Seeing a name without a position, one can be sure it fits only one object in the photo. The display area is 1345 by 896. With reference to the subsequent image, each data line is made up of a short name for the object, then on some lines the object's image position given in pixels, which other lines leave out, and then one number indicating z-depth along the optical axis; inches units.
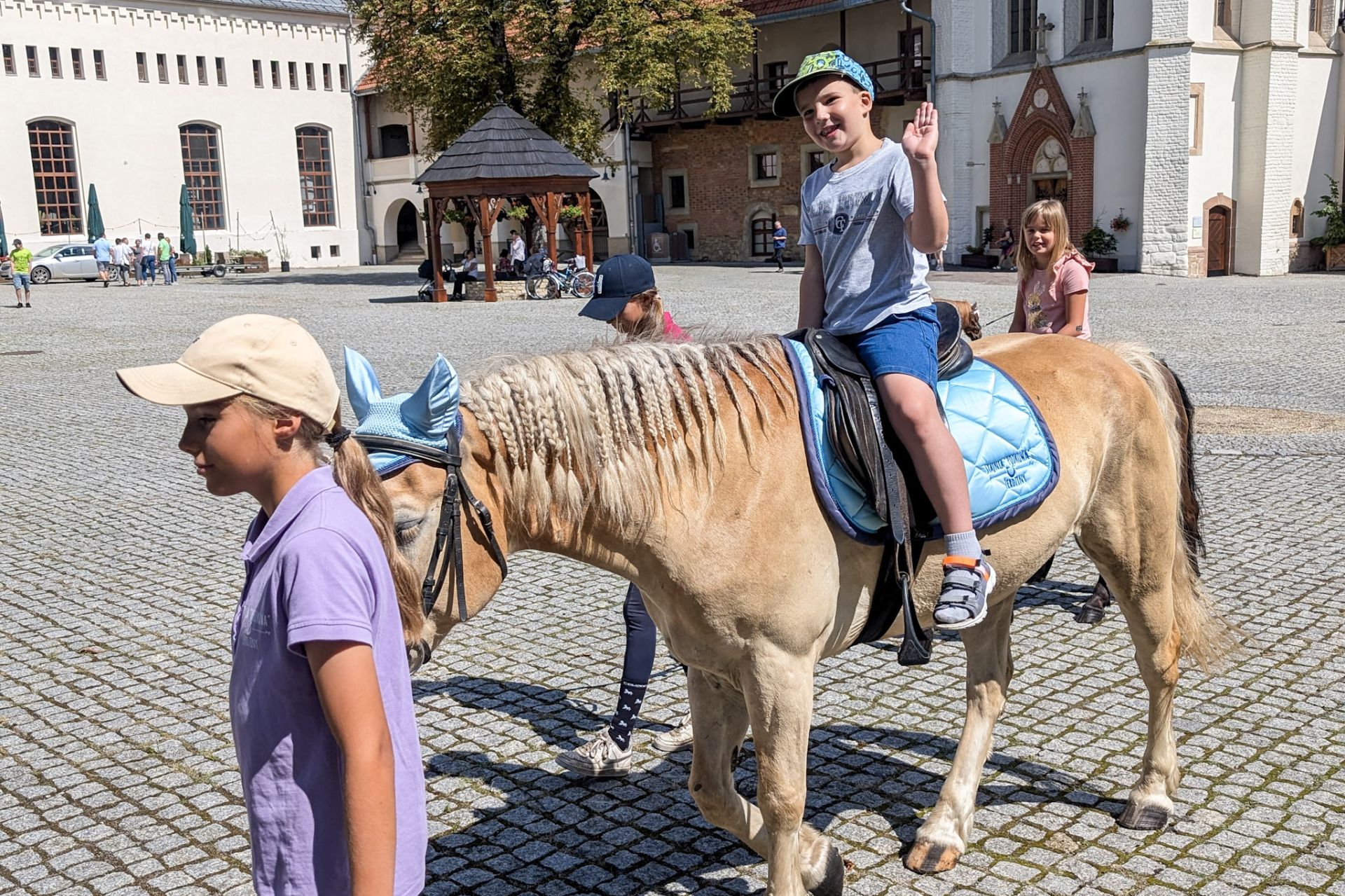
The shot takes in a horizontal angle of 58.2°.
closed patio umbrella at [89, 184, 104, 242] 1705.2
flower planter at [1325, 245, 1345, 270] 1386.6
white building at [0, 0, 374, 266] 1873.8
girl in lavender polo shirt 73.1
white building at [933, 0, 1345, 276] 1304.1
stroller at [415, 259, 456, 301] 1199.8
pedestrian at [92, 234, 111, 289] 1562.5
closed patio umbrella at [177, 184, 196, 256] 1782.7
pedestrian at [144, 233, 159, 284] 1638.8
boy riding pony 127.8
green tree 1289.4
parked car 1647.4
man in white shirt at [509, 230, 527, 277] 1262.3
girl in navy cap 168.1
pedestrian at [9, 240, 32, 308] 1149.7
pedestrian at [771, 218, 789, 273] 1534.2
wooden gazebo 1133.1
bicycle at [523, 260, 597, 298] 1178.0
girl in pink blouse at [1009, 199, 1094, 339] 243.3
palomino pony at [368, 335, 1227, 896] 112.3
